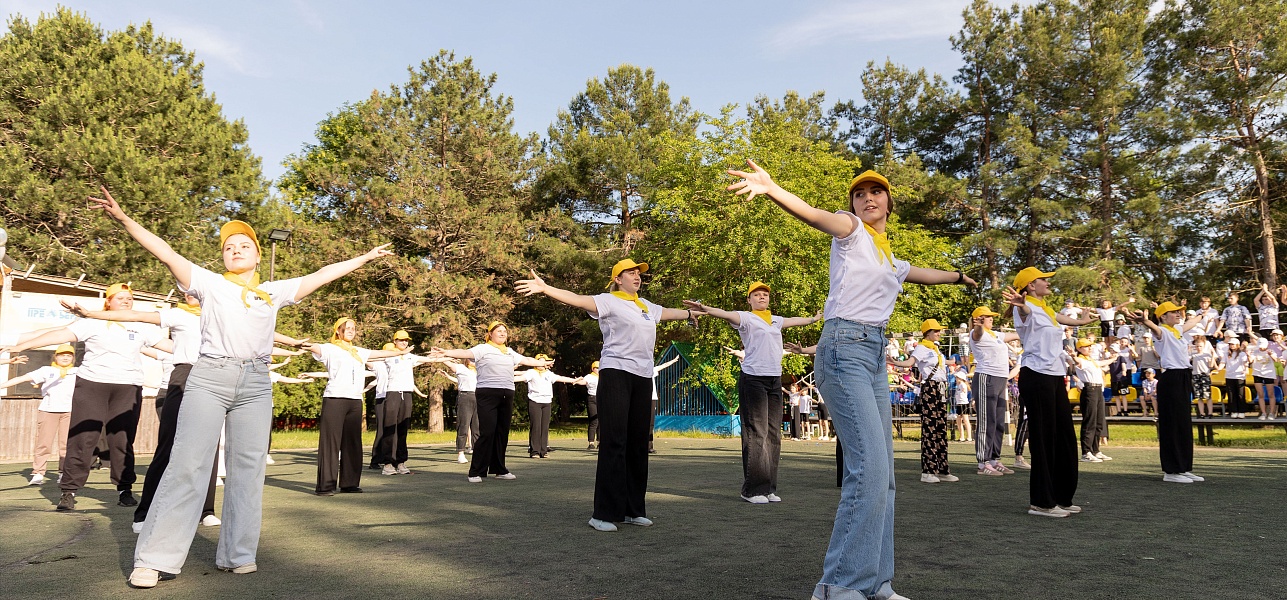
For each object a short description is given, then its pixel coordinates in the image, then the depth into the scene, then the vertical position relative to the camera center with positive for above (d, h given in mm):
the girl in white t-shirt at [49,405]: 12000 -255
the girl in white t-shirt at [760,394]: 8898 +76
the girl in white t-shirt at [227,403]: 5086 -78
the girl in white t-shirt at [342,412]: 10078 -226
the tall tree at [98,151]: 29578 +8547
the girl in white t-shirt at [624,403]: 7234 -42
